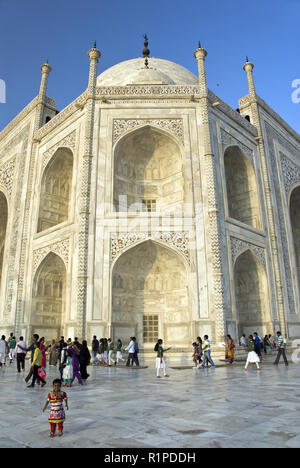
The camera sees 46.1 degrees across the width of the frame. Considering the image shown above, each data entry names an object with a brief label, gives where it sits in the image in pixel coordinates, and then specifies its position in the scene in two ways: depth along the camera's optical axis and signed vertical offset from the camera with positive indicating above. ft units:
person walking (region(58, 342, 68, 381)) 25.39 -1.70
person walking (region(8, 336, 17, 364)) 47.01 -1.49
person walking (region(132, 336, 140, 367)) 37.01 -2.08
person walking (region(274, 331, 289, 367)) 36.24 -1.57
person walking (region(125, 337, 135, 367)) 36.11 -1.43
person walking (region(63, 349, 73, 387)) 24.85 -2.41
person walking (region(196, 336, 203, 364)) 36.81 -1.52
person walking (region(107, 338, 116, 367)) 39.32 -1.75
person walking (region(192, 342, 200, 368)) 36.50 -2.05
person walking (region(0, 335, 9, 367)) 40.32 -1.58
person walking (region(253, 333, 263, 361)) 40.40 -1.58
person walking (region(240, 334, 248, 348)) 51.67 -1.44
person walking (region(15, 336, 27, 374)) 32.04 -1.50
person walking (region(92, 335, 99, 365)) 41.86 -1.58
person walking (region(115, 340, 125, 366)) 41.18 -2.28
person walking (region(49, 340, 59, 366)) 39.29 -2.04
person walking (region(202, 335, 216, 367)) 35.88 -1.93
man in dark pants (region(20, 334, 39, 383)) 25.02 -0.91
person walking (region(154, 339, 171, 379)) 29.68 -2.20
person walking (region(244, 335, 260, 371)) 32.76 -2.28
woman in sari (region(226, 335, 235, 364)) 38.82 -1.93
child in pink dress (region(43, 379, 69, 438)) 12.25 -2.57
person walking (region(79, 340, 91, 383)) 27.45 -2.00
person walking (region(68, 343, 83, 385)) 25.00 -1.98
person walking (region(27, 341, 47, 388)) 24.32 -1.93
